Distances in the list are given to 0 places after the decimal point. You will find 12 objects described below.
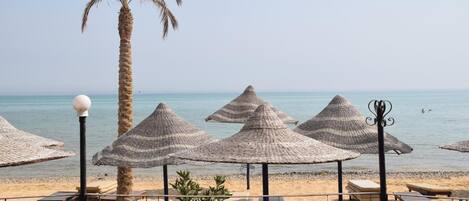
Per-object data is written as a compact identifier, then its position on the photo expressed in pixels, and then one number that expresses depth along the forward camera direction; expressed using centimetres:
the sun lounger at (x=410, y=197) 846
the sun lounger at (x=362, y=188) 1307
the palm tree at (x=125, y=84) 1354
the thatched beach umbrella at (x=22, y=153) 820
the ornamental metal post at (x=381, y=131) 742
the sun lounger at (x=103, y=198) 1365
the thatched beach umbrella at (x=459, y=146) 1170
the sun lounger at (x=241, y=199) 1188
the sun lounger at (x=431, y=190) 1522
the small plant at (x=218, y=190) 969
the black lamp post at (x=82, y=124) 750
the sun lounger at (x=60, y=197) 818
